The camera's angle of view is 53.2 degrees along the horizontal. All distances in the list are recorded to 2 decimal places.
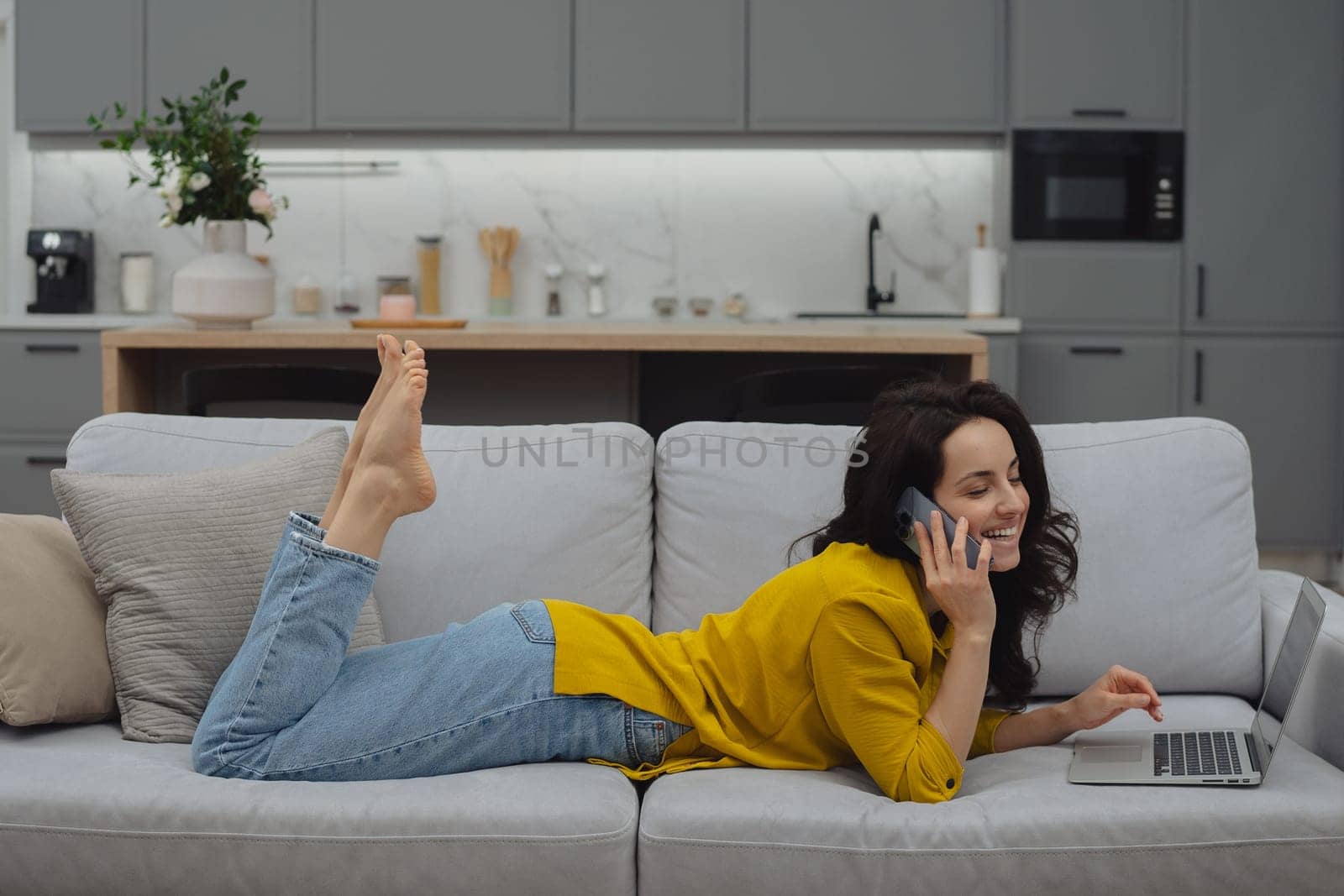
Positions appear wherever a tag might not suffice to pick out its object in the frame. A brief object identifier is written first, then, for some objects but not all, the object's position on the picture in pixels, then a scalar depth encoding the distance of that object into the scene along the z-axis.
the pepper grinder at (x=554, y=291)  5.23
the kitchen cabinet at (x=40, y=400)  4.45
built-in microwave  4.75
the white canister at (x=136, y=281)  5.22
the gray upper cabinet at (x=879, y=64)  4.81
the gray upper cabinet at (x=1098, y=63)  4.71
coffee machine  5.08
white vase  3.32
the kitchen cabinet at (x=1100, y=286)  4.75
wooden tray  3.52
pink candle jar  3.73
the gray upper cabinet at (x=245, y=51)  4.92
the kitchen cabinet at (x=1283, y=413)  4.77
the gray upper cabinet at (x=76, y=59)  4.94
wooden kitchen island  3.20
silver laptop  1.67
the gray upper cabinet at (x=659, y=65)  4.86
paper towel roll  4.97
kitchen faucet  5.14
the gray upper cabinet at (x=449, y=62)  4.88
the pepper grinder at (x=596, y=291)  5.26
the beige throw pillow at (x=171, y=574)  1.88
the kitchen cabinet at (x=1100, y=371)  4.77
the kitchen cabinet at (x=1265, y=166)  4.70
